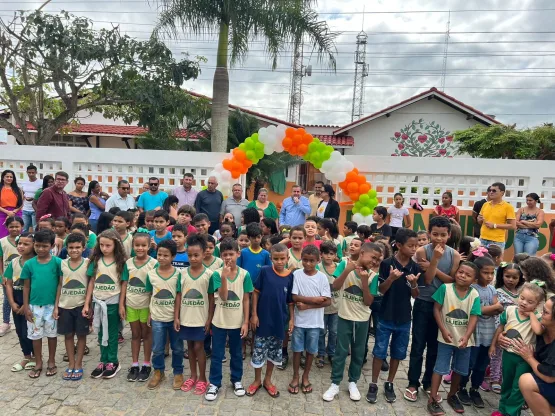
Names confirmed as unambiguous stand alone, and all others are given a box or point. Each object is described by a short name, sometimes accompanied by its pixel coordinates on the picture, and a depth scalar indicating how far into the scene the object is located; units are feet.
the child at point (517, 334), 9.21
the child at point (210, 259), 11.33
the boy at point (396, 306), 10.33
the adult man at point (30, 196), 22.11
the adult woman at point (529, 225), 19.58
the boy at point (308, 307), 10.51
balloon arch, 24.62
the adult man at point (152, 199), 19.04
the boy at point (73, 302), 10.85
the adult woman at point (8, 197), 20.05
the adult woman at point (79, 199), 19.74
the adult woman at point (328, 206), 19.90
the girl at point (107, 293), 10.94
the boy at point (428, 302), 10.44
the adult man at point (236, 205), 19.24
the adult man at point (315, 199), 20.82
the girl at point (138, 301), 10.98
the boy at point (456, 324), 9.98
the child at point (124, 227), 13.47
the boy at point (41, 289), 10.73
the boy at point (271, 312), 10.44
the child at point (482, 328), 10.34
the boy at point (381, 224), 16.90
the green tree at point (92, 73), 27.73
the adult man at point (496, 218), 18.90
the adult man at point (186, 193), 20.94
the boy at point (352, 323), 10.52
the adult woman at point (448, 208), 21.00
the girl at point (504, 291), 10.82
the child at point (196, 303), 10.50
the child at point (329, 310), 11.68
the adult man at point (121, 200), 18.62
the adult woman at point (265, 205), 18.93
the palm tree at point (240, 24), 27.22
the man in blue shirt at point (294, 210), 19.31
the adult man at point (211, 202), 19.83
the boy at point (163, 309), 10.68
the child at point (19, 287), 11.09
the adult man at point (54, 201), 17.63
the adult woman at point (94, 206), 19.44
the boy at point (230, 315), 10.31
